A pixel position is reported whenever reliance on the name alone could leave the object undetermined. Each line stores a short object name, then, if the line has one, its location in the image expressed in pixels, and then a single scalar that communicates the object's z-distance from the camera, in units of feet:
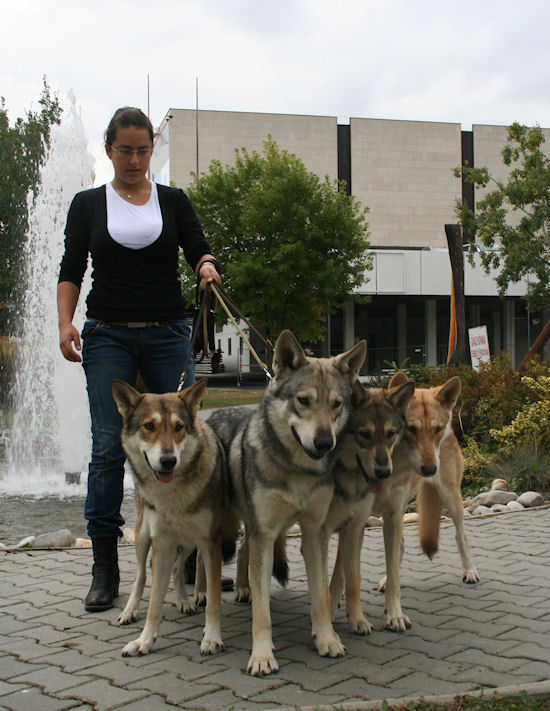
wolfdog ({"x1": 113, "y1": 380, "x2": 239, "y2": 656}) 12.10
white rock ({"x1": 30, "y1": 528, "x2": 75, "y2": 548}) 20.80
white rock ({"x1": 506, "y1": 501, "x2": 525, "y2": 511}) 24.62
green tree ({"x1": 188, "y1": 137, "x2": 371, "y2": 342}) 108.06
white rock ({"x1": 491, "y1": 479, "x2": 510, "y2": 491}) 27.68
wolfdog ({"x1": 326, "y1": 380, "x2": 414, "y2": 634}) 12.44
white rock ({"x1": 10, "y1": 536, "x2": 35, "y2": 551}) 20.83
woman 14.71
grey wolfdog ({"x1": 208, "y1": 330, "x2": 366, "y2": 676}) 11.46
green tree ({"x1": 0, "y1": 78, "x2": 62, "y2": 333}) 113.39
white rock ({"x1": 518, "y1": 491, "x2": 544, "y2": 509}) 25.36
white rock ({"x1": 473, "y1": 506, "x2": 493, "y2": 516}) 24.43
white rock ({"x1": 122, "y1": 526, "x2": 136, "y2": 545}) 21.72
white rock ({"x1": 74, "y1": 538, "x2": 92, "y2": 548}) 21.14
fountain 41.52
